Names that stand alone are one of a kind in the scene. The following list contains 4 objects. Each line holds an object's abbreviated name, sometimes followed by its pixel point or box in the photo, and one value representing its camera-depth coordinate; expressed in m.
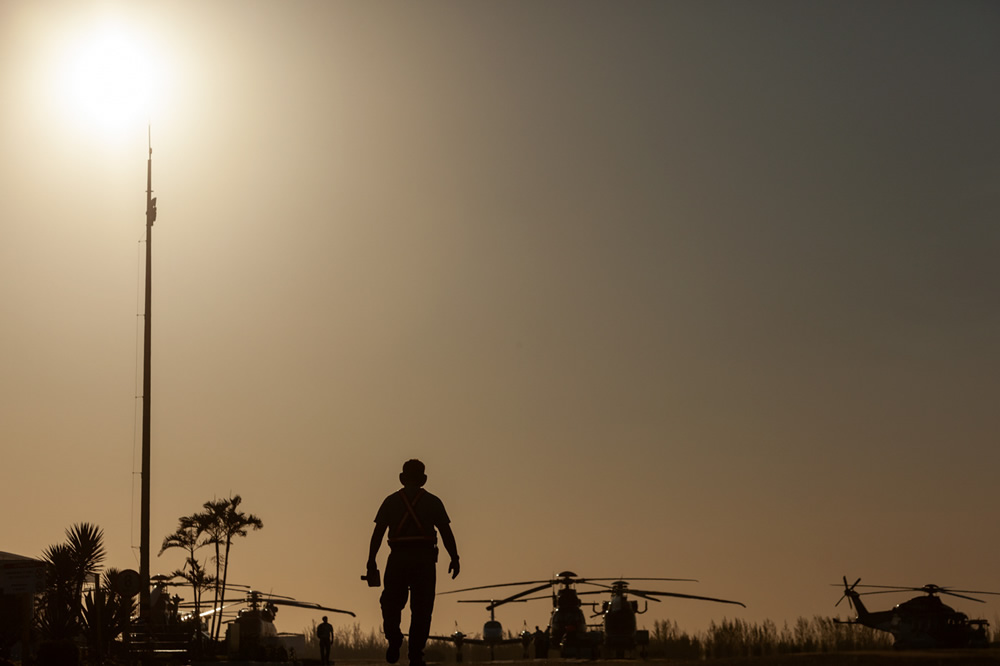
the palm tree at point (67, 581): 28.83
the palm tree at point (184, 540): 48.72
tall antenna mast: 32.28
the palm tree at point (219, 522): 49.31
